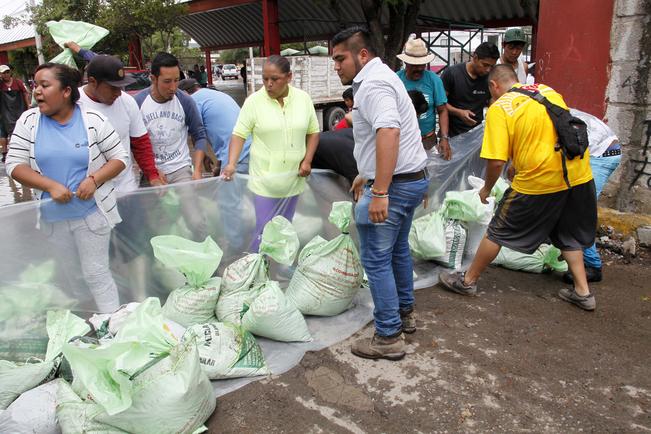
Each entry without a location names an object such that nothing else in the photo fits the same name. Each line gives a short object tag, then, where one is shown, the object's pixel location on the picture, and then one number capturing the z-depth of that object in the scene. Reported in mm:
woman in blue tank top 2615
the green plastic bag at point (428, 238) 3922
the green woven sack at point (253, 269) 3016
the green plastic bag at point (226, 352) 2562
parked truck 12078
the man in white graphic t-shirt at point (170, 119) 3543
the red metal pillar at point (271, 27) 14773
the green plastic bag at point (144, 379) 2012
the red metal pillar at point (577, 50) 4504
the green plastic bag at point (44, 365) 2357
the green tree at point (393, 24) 10117
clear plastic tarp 2641
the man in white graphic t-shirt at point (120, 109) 3152
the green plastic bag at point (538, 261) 3938
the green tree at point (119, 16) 17859
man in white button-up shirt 2555
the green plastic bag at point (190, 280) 2928
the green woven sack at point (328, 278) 3189
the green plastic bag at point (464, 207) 3975
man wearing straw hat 4410
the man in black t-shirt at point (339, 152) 3777
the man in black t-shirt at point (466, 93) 4809
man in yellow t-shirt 3191
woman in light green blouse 3422
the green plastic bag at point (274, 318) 2859
